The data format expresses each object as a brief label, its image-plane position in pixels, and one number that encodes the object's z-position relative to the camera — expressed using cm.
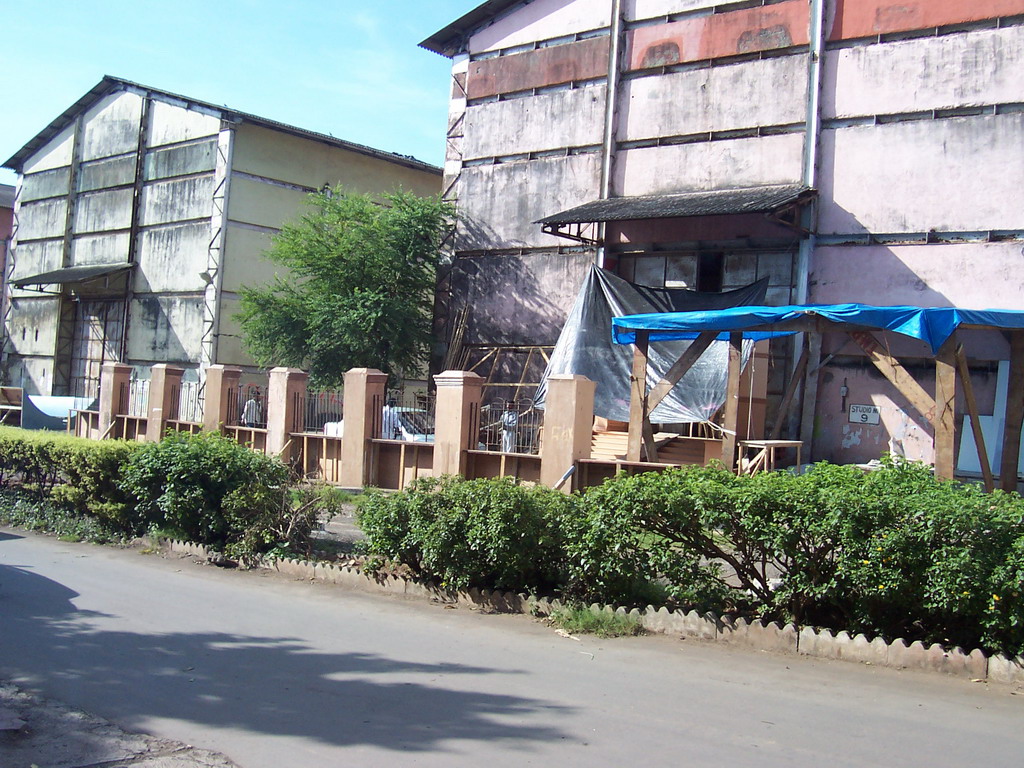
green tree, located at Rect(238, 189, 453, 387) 2483
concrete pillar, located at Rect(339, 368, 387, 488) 1827
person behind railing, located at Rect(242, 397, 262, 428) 2167
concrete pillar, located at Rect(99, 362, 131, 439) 2428
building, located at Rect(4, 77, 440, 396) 3011
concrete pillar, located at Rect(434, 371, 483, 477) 1673
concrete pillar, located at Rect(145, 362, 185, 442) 2294
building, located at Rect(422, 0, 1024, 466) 1845
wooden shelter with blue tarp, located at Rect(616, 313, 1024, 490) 1191
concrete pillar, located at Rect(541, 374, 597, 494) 1478
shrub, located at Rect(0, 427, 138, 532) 1266
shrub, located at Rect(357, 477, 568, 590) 881
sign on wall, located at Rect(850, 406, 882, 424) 1923
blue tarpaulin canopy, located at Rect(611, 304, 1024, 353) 1225
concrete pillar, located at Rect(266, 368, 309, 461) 1969
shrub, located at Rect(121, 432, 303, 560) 1131
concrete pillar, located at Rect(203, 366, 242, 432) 2139
